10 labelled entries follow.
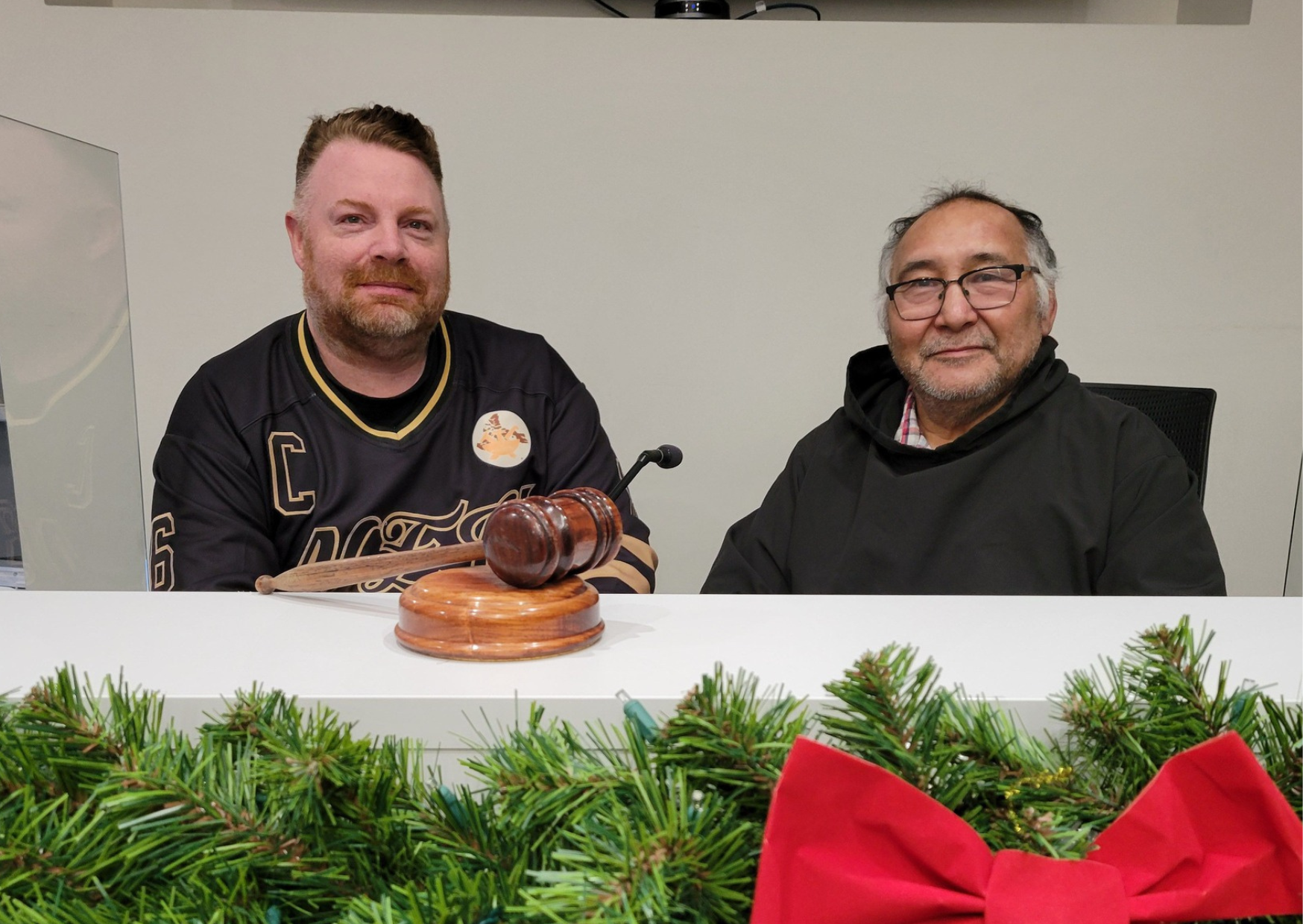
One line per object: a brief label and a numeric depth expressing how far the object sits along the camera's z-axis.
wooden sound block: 0.75
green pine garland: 0.37
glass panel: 1.92
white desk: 0.66
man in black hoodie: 1.68
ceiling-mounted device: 2.97
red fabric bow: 0.34
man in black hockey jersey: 1.81
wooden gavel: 0.79
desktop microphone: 1.04
